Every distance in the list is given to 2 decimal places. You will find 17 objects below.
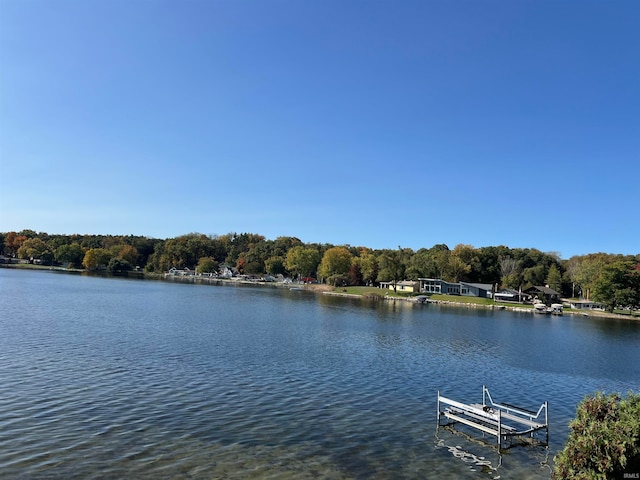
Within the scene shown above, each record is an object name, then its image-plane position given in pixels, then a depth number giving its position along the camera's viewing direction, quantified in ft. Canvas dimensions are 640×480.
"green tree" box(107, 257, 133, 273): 614.75
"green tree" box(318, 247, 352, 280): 493.77
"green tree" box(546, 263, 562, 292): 416.46
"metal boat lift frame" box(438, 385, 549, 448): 54.65
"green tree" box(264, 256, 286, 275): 606.96
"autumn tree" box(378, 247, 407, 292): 427.33
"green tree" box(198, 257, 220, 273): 651.25
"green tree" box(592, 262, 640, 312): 292.20
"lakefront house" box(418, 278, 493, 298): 404.98
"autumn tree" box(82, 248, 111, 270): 627.05
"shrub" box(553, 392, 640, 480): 30.99
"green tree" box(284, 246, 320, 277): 568.82
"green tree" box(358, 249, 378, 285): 472.44
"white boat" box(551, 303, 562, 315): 312.21
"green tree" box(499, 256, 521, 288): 428.56
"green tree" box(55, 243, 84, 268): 648.79
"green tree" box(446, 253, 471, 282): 440.04
